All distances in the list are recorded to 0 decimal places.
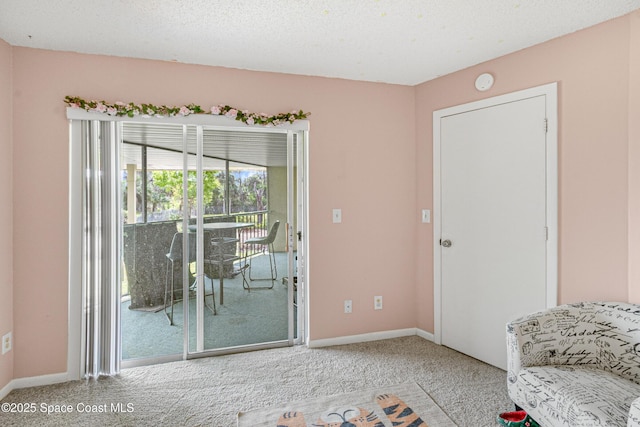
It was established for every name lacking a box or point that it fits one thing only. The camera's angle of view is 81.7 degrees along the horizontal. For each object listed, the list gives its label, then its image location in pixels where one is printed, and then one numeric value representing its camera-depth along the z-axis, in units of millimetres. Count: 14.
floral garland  2643
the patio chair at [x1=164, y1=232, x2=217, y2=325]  2994
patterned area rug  2168
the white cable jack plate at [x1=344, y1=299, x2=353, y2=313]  3387
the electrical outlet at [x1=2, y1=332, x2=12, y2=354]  2471
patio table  3107
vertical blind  2682
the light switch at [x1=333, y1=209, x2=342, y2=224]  3330
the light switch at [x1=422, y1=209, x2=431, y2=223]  3418
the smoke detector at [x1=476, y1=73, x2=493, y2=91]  2855
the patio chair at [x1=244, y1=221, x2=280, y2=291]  3238
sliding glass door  2936
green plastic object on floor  2027
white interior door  2588
